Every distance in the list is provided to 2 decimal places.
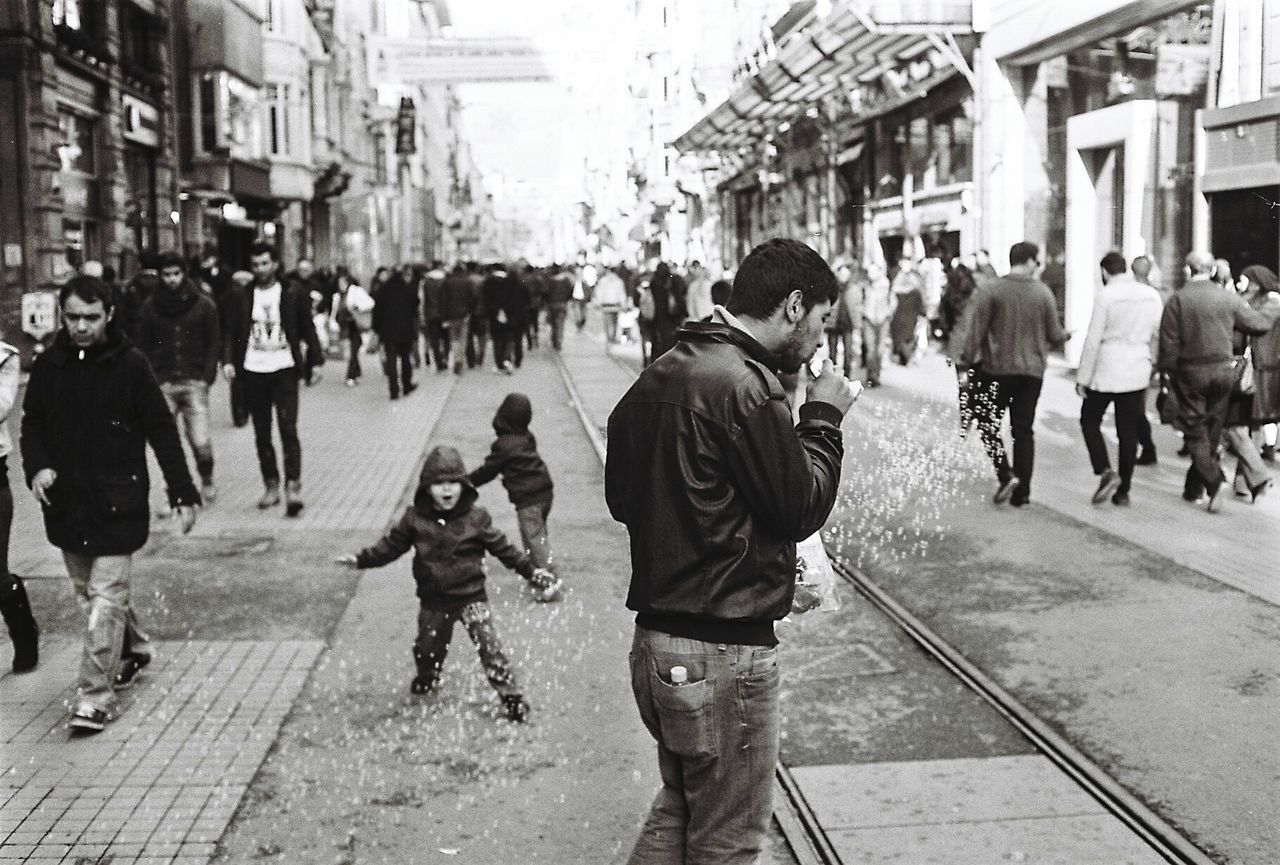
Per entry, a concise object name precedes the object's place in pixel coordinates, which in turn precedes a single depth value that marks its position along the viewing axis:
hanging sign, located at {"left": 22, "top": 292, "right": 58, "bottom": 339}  21.23
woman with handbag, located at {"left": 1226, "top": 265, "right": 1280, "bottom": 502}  11.16
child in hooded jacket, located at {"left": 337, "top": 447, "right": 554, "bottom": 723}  6.42
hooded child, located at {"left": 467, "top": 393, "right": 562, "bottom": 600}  8.38
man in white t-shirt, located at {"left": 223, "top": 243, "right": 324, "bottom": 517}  11.31
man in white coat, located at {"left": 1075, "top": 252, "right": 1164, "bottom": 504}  10.99
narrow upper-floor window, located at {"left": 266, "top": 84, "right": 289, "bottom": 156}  42.28
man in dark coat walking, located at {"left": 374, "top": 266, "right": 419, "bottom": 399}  21.06
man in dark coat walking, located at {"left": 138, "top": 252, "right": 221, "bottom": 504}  11.57
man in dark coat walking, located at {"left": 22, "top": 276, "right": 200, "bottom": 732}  6.34
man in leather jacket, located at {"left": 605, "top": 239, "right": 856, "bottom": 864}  3.31
